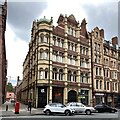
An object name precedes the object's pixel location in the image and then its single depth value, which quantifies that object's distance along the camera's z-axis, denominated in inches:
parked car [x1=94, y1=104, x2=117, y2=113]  836.7
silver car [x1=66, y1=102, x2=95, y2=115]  702.6
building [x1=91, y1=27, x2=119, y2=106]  1169.1
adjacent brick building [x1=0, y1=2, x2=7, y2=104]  800.0
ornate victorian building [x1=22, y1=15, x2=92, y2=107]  929.7
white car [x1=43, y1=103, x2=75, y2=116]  647.6
